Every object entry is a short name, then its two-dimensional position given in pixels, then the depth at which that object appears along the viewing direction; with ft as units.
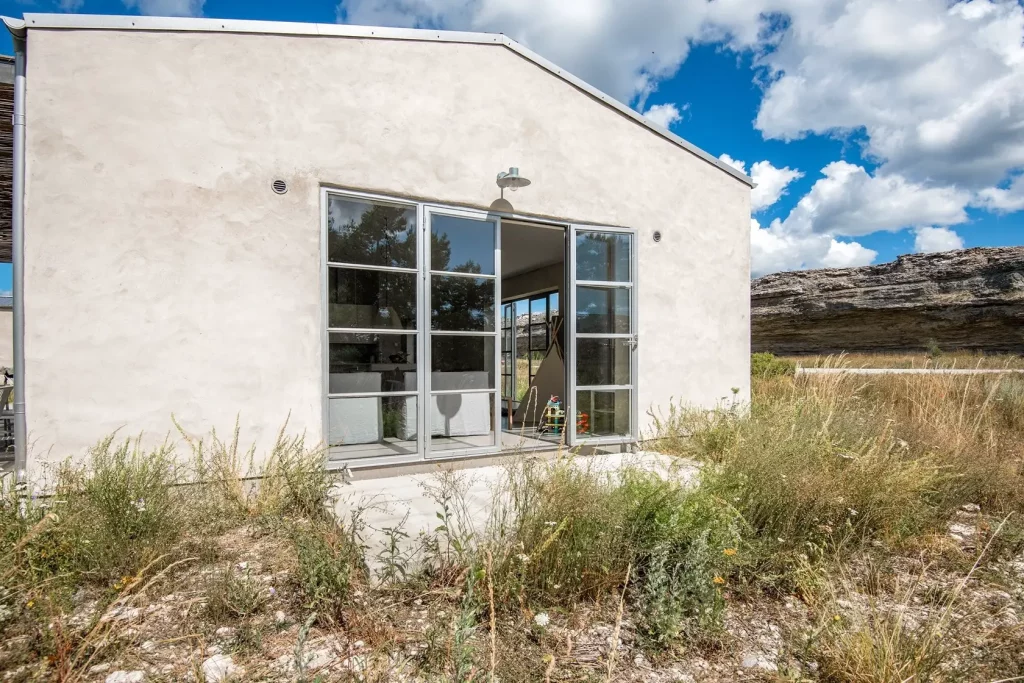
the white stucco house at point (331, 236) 10.90
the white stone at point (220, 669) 5.76
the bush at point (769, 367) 30.76
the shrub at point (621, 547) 7.23
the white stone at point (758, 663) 6.45
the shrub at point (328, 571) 7.15
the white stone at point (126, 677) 5.79
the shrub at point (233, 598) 7.04
